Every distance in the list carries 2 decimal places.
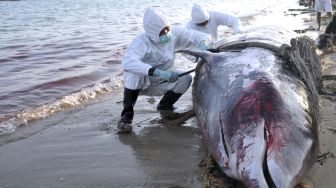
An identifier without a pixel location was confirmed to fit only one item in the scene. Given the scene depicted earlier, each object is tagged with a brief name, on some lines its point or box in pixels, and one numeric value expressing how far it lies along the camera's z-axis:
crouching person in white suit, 4.88
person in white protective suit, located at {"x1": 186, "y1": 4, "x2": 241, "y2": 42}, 6.90
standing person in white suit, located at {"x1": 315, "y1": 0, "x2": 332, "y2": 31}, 13.72
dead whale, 2.59
